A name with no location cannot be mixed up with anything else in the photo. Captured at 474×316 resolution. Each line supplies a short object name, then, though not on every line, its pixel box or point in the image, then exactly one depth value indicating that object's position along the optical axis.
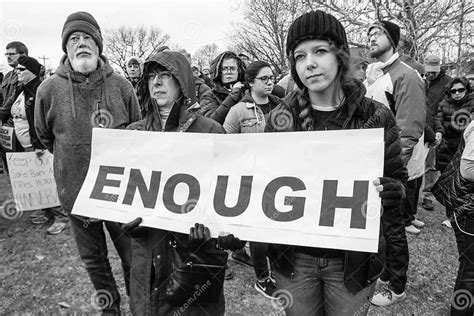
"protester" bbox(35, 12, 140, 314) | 2.57
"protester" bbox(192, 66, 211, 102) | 6.42
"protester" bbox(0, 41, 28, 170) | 4.75
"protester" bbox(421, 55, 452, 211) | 6.12
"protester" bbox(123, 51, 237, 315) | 1.90
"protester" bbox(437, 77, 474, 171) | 5.46
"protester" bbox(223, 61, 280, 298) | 3.50
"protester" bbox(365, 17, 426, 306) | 2.79
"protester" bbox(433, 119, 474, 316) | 2.29
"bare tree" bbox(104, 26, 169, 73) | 47.34
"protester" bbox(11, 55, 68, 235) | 4.18
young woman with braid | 1.58
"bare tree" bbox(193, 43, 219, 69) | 47.34
